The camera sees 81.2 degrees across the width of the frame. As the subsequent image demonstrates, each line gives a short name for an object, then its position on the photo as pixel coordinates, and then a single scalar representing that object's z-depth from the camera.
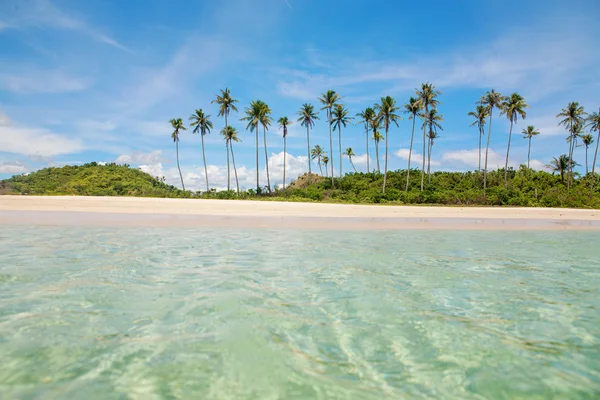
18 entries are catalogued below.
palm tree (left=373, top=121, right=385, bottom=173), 58.38
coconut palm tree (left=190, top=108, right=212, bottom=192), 59.31
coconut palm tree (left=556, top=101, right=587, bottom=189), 54.69
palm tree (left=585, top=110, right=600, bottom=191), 52.97
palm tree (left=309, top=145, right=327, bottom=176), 85.31
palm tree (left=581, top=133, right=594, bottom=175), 63.31
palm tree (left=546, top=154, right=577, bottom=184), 58.07
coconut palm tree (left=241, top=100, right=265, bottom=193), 54.38
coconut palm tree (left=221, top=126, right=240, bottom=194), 57.47
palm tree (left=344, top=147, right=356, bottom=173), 78.79
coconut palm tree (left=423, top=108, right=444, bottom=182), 54.03
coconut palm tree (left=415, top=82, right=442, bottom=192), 50.31
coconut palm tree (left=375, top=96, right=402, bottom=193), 52.03
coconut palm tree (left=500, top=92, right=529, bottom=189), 51.00
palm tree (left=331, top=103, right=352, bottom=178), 56.94
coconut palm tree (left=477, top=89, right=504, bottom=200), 51.41
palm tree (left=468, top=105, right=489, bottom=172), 53.70
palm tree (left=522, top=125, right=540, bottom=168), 64.75
